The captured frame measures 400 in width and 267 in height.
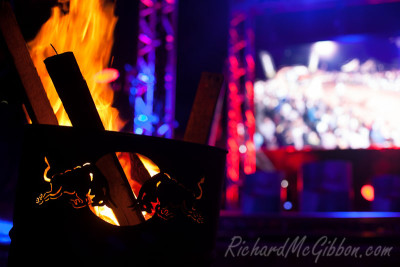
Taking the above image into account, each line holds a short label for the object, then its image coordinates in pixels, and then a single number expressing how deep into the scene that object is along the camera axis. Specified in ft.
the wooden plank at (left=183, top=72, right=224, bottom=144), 4.37
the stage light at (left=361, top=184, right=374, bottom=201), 20.03
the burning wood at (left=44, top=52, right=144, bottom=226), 3.37
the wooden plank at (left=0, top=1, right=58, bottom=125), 3.65
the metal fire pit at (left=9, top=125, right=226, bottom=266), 3.11
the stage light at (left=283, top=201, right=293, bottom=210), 21.15
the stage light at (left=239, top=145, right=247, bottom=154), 19.51
